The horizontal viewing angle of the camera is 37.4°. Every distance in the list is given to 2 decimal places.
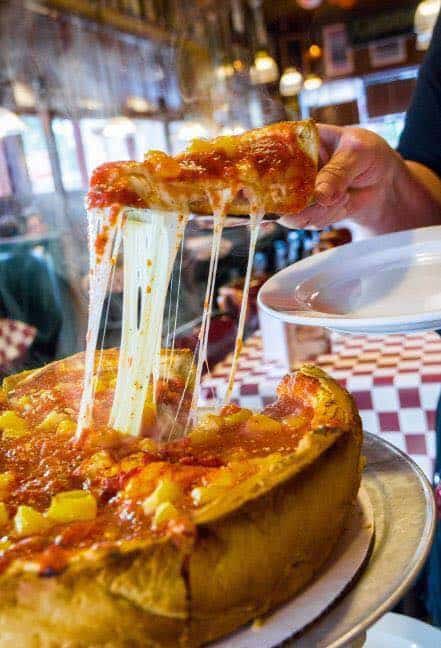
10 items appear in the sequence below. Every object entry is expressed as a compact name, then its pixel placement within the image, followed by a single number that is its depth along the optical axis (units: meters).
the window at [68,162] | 7.07
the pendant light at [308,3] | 7.06
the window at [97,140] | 6.92
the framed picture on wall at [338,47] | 9.31
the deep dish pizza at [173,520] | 0.64
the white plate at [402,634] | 1.08
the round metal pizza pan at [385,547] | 0.70
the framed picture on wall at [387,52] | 9.17
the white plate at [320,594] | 0.70
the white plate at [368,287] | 0.98
